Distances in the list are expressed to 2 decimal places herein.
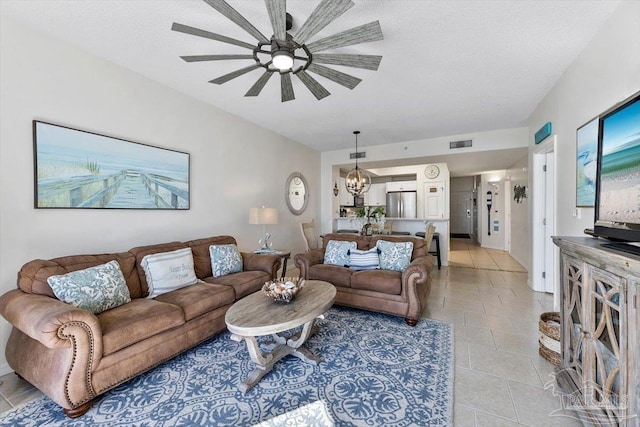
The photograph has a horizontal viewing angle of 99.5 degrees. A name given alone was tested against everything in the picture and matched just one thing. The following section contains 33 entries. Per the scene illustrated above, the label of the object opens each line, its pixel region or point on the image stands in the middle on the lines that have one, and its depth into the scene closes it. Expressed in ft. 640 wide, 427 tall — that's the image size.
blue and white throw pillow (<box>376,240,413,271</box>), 11.29
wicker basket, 7.16
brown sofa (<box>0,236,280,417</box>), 5.42
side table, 13.22
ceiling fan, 5.30
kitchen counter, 20.90
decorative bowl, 7.27
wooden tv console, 3.61
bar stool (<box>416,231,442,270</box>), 20.09
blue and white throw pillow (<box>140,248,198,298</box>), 8.64
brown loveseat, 9.71
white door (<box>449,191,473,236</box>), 37.60
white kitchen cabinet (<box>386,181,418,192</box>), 27.50
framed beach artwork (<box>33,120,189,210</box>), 7.75
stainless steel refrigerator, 26.61
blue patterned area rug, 5.45
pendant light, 17.74
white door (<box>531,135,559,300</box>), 12.82
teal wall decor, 11.47
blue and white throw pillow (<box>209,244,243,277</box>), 10.81
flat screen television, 4.31
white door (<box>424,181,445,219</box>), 25.06
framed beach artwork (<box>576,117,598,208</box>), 7.84
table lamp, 13.53
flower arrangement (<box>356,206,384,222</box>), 17.29
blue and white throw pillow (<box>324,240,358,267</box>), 12.28
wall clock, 25.36
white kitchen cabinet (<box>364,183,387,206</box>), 29.55
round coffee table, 6.07
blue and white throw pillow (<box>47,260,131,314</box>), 6.52
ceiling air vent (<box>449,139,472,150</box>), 17.10
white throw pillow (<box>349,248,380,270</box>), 11.65
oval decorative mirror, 18.49
